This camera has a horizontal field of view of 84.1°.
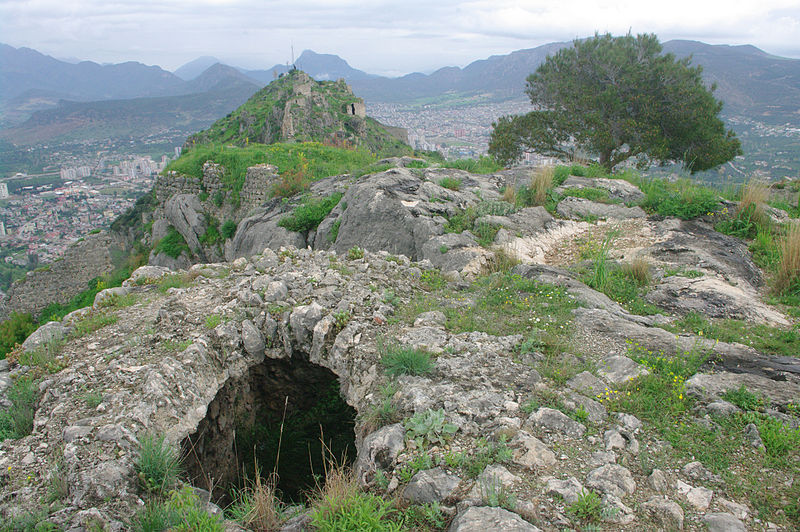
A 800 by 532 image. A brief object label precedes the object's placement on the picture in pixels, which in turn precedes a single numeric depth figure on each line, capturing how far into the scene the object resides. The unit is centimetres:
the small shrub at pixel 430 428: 346
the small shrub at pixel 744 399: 360
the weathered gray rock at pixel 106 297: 609
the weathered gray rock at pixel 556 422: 350
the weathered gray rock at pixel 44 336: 504
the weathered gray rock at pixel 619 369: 408
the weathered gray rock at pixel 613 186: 988
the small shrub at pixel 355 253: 689
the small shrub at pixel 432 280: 627
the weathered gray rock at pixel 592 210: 898
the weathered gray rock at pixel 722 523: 262
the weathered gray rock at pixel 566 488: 290
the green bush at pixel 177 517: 289
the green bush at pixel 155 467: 337
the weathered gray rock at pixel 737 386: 371
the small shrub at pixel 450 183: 1013
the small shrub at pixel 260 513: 314
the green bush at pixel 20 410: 380
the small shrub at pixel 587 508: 277
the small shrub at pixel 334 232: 977
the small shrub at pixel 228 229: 1416
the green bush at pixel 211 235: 1457
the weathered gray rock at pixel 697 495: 282
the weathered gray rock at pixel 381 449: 341
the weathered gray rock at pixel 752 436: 322
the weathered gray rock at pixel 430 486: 300
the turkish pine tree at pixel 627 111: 1509
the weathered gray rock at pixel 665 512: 271
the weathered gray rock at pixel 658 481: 296
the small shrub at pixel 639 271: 636
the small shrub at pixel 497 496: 281
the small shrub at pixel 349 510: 279
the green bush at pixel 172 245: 1536
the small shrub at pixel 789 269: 593
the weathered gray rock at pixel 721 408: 354
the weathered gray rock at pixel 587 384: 392
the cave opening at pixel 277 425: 482
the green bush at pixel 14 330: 1213
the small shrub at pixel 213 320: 507
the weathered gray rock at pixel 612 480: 295
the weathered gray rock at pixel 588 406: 363
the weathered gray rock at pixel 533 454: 318
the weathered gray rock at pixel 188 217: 1502
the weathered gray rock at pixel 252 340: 510
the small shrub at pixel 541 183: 942
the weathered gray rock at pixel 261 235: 1066
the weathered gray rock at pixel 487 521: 265
